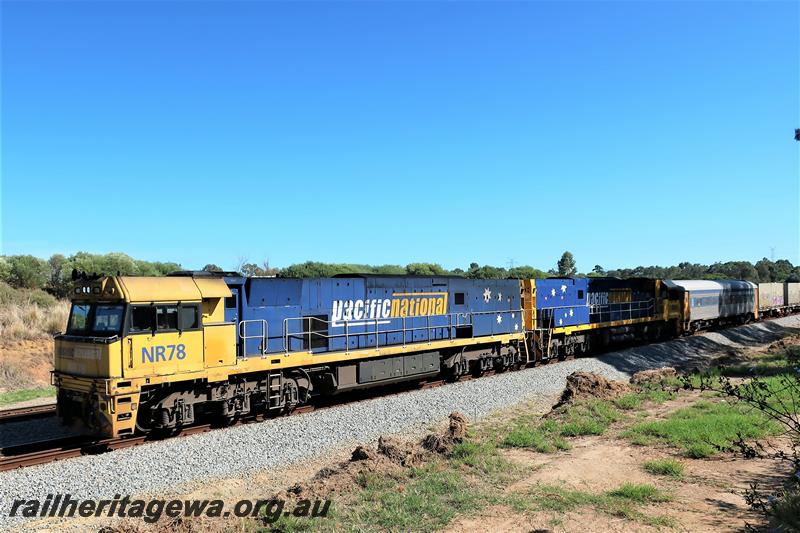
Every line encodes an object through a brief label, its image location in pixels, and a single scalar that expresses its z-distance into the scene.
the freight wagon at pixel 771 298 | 51.31
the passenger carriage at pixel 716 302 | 35.94
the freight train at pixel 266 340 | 11.23
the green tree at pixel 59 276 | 33.28
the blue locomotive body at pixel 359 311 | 13.91
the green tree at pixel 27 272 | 32.62
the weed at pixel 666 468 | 8.30
